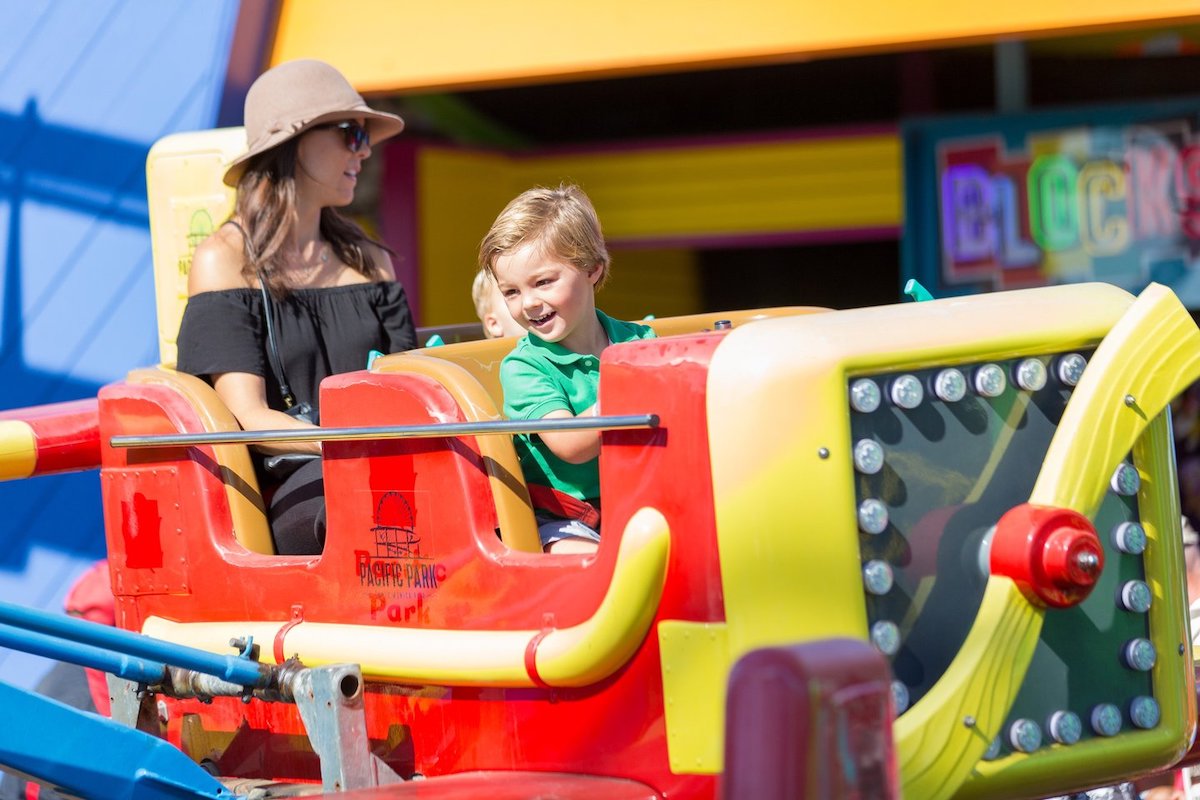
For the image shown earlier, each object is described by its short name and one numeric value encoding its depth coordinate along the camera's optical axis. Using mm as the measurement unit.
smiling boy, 5469
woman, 6793
